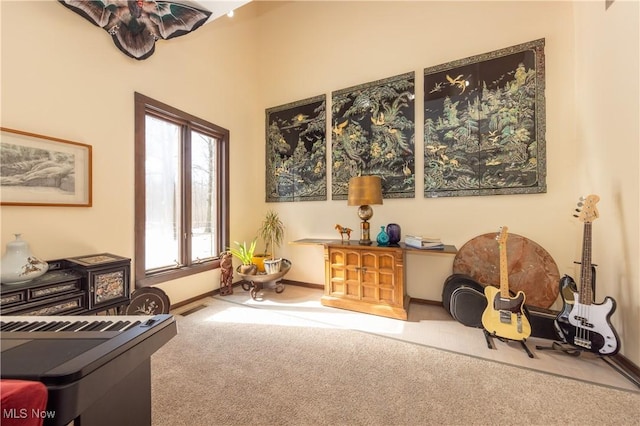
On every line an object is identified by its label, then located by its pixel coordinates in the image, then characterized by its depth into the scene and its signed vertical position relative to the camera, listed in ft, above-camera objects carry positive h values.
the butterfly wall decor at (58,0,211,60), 7.38 +6.58
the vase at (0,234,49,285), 5.39 -1.18
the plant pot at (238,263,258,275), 10.94 -2.62
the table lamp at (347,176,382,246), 9.43 +0.85
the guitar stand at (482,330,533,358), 6.49 -3.84
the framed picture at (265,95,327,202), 12.41 +3.38
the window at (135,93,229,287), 8.91 +0.94
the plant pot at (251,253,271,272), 11.97 -2.49
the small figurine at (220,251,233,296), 11.34 -2.93
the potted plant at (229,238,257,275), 10.98 -2.18
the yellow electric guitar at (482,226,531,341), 6.84 -3.03
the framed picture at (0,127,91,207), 6.12 +1.24
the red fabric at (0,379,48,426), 1.78 -1.47
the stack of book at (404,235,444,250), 8.86 -1.20
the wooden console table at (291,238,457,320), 8.87 -2.60
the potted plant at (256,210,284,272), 13.02 -1.06
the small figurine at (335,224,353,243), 10.32 -0.77
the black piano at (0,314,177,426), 2.10 -1.60
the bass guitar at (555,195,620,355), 5.83 -2.67
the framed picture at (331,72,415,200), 10.55 +3.66
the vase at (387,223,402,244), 9.68 -0.86
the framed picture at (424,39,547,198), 8.72 +3.43
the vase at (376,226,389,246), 9.68 -1.06
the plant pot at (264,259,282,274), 10.89 -2.48
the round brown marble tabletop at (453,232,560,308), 8.48 -2.07
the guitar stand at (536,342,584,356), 6.41 -3.85
